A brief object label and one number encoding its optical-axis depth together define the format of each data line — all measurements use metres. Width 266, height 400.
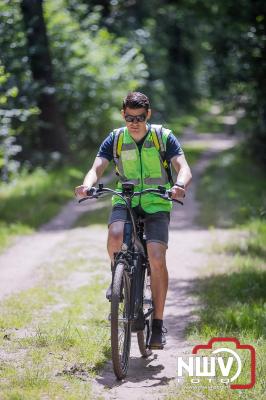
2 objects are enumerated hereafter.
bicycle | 10.56
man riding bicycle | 11.48
